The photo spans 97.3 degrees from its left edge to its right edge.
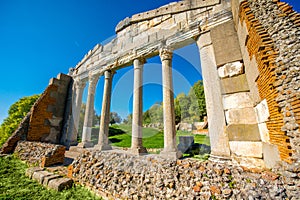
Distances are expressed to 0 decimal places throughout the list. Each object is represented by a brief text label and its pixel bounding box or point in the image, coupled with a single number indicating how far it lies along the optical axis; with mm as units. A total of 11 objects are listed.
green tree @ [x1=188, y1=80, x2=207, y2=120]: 26694
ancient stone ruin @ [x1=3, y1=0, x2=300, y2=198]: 2764
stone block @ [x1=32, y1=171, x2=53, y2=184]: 4219
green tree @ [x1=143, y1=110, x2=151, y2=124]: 34712
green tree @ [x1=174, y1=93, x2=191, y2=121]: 29962
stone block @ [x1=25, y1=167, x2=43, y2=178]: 4690
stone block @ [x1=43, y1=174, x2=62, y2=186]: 4043
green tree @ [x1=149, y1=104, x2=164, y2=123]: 33378
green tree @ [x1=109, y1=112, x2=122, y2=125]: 45347
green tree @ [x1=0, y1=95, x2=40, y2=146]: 19438
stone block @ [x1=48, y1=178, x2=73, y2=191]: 3783
